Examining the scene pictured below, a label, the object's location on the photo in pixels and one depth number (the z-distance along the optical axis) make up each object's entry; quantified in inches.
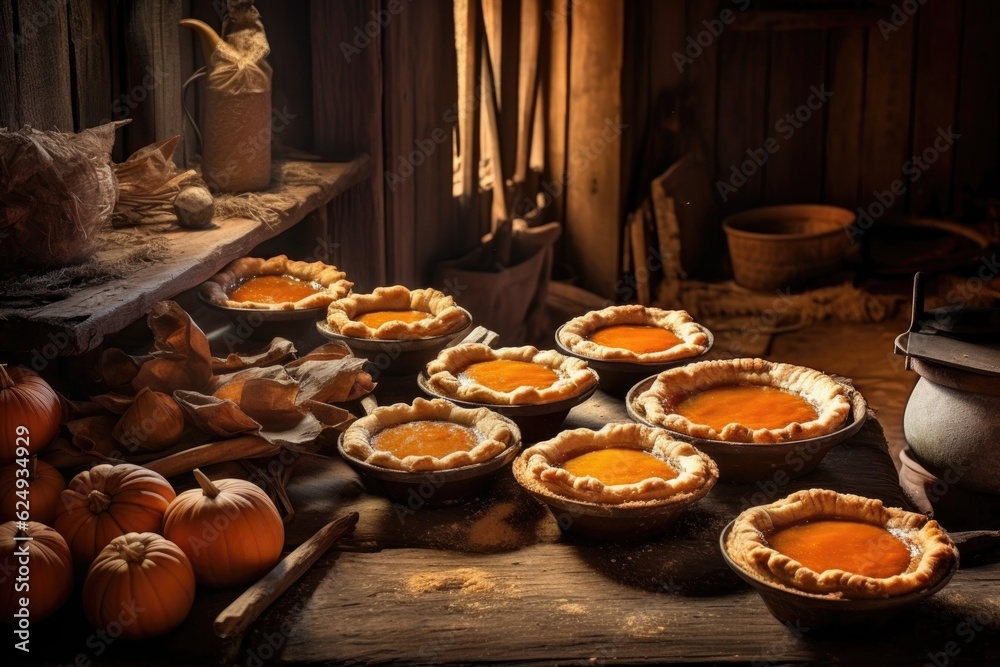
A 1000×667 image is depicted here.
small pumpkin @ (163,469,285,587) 106.3
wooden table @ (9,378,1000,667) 98.7
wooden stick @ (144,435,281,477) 123.0
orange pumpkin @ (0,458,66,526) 111.2
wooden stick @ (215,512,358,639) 97.7
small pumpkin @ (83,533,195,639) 98.7
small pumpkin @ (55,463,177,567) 108.1
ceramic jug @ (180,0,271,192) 186.2
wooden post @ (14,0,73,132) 151.9
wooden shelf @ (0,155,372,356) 116.0
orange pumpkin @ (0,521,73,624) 100.5
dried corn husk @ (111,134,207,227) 168.0
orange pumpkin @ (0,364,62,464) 115.4
